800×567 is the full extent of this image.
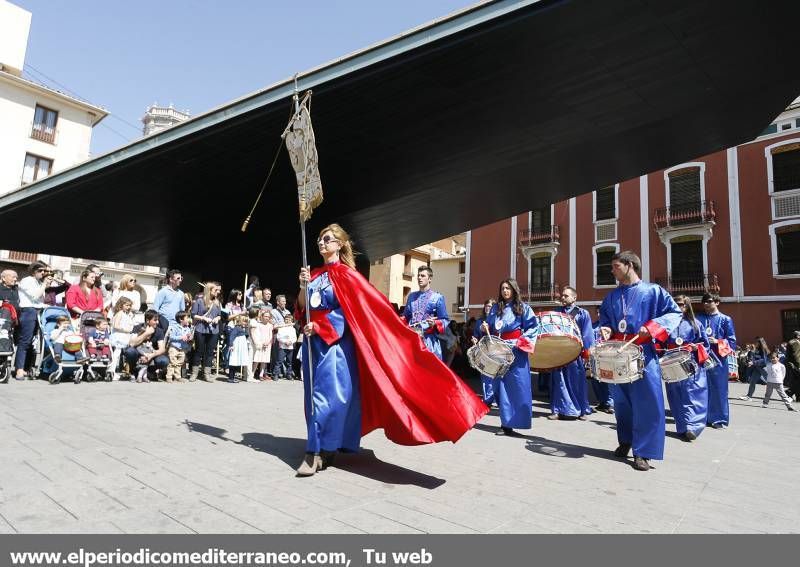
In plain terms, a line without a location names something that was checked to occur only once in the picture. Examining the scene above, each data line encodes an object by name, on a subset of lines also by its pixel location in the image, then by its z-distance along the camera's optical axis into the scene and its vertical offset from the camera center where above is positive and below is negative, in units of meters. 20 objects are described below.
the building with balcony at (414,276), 48.50 +7.95
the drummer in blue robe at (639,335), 4.40 +0.27
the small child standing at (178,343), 9.84 -0.02
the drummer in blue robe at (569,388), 7.56 -0.44
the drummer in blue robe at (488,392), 8.66 -0.63
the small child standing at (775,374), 11.21 -0.07
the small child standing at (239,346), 10.59 -0.02
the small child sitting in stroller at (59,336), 8.31 +0.01
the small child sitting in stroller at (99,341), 8.79 -0.04
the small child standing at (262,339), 11.07 +0.18
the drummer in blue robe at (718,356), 7.26 +0.19
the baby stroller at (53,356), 8.25 -0.34
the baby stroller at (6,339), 7.71 -0.08
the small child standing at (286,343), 11.91 +0.11
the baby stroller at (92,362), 8.76 -0.43
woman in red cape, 3.79 -0.22
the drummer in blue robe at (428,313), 7.21 +0.64
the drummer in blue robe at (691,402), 6.23 -0.46
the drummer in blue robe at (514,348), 5.82 +0.14
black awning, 6.75 +4.38
